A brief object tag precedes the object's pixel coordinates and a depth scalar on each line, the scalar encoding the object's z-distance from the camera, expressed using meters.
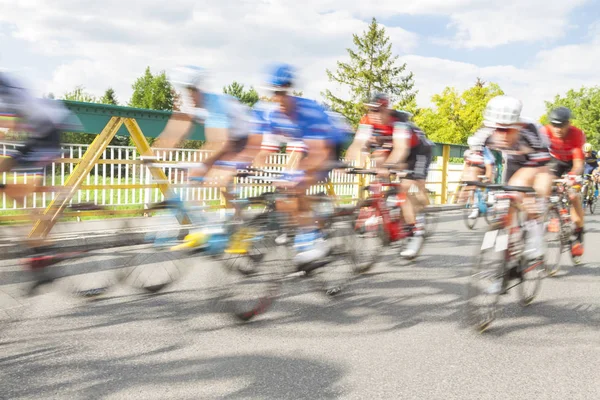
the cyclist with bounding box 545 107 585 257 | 7.03
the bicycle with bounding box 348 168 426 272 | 6.27
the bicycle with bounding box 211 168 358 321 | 4.66
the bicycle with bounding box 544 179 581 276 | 6.36
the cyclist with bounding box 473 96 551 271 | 4.78
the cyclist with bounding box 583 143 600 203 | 12.80
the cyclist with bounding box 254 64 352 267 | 5.02
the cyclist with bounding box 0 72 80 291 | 3.79
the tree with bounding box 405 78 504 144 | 58.72
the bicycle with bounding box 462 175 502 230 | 11.24
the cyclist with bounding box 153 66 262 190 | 5.13
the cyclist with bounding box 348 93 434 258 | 6.98
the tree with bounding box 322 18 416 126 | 50.28
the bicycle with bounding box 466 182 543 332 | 4.47
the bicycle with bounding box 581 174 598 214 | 16.12
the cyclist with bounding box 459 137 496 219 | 9.11
